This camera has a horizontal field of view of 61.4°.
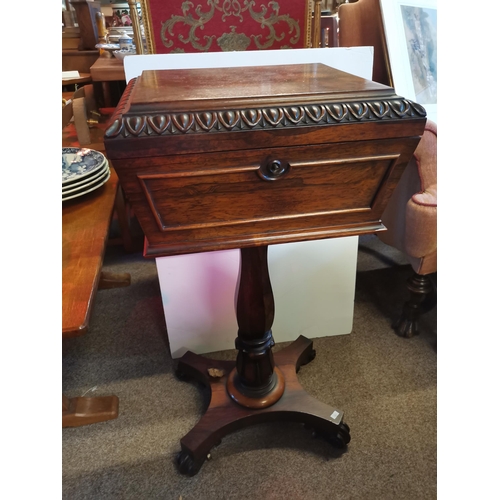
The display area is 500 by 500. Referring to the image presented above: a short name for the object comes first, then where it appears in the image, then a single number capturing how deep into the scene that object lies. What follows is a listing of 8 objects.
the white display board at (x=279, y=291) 1.17
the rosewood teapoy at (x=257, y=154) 0.56
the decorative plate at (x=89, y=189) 0.98
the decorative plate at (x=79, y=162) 1.01
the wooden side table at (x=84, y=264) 0.73
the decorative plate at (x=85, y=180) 0.98
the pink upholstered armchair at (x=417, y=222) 1.10
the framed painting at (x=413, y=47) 1.27
